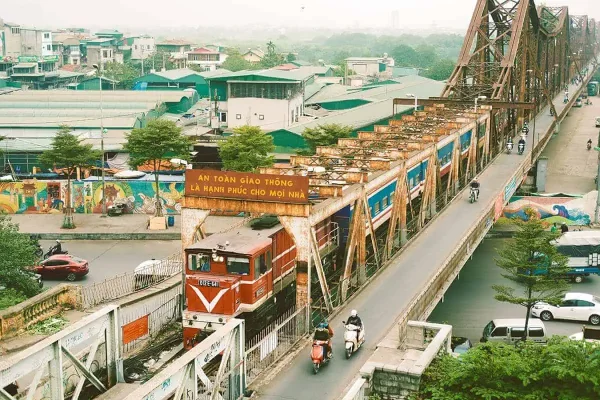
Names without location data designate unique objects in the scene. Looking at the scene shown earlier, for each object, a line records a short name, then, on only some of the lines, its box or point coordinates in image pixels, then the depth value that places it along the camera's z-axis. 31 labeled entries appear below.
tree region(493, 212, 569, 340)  29.42
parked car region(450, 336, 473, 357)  28.92
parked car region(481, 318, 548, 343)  30.77
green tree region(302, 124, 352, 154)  58.81
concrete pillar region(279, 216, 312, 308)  22.50
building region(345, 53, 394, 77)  178.00
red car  39.12
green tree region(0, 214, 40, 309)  31.27
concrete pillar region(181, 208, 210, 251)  23.84
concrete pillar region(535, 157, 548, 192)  58.12
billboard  22.39
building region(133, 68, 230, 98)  120.19
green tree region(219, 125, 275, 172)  54.25
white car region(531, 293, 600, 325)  34.38
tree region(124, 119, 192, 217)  52.16
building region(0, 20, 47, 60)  159.75
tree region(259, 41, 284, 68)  179.12
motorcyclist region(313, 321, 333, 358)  20.55
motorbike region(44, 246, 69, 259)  42.19
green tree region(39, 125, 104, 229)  50.16
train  21.50
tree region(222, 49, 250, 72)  170.12
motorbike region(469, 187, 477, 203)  40.06
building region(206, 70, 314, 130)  77.81
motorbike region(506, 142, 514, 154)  56.56
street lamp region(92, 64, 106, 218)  51.72
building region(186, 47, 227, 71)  190.40
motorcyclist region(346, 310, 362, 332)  21.26
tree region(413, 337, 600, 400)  16.16
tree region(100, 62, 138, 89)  140.88
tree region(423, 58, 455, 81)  177.75
